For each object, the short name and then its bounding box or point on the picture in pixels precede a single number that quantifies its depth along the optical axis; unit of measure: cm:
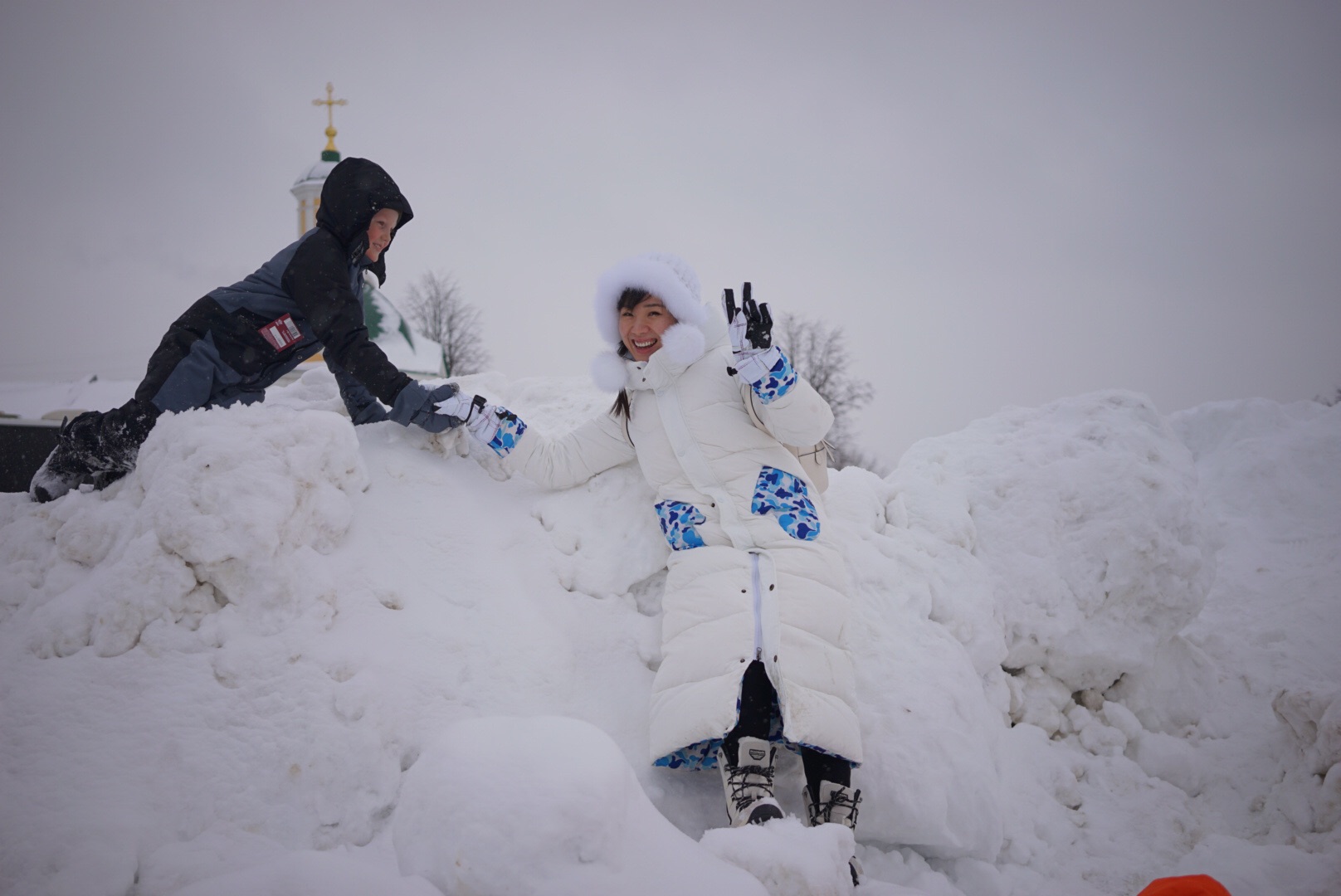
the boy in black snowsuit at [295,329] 275
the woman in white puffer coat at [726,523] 225
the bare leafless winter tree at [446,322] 2444
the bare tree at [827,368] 1969
